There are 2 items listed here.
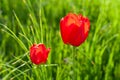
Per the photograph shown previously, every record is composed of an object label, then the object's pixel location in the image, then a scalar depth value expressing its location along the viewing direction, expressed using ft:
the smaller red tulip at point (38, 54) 2.57
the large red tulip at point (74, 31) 2.56
